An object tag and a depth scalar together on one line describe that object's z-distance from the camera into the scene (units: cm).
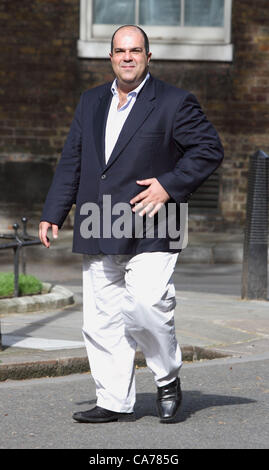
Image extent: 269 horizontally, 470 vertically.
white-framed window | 2268
